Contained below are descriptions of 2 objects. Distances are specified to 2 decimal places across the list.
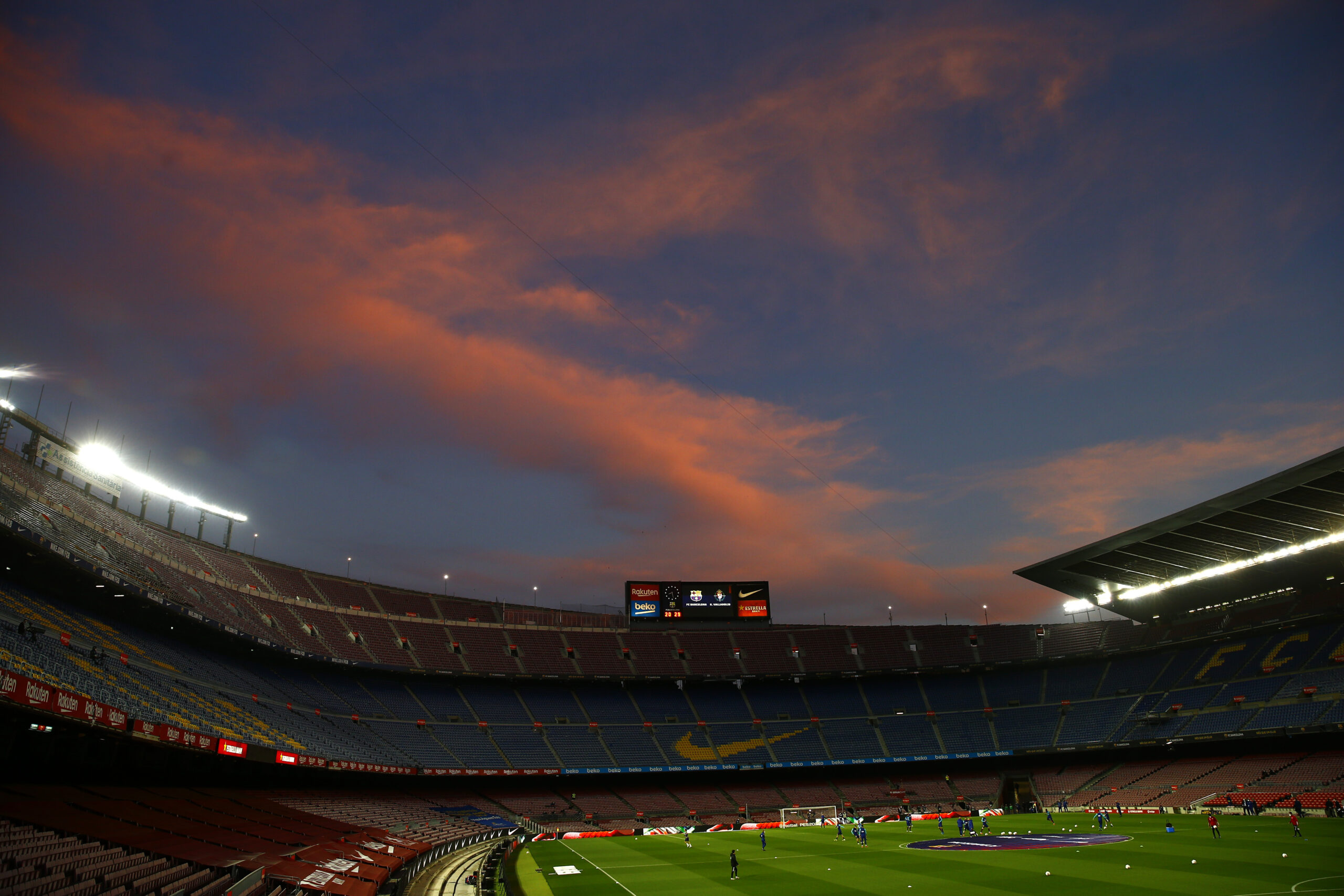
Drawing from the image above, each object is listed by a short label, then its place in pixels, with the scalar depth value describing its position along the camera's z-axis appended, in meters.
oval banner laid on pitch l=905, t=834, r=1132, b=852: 38.44
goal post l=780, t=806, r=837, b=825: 63.75
